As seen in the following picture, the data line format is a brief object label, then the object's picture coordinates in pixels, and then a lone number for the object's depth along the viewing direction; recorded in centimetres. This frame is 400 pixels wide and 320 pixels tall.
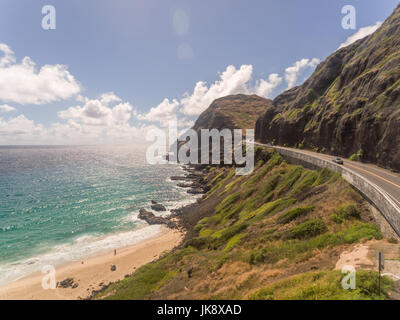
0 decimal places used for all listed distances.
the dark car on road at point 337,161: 3305
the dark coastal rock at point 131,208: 6419
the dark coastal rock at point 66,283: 3080
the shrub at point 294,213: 2216
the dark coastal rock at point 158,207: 6247
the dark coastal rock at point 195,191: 7919
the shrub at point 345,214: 1869
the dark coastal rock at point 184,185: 8973
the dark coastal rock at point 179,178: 10606
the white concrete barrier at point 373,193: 1460
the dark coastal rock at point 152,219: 5140
